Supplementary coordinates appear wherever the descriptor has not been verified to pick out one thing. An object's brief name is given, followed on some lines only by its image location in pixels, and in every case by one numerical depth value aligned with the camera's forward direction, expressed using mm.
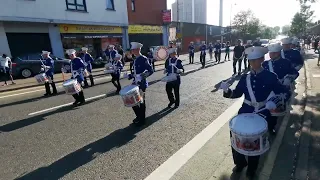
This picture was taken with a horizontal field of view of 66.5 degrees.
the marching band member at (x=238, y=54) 13836
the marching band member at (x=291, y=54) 7328
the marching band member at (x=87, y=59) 11414
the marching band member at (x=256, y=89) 3598
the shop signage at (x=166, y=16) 32938
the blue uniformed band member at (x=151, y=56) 16208
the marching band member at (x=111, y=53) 12555
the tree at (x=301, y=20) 50669
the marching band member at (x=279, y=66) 5863
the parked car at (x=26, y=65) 15820
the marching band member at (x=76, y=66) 8750
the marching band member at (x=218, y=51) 21028
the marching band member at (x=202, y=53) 18094
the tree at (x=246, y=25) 76688
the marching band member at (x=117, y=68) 10266
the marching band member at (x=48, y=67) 9938
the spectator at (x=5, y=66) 13673
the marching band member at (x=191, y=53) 21041
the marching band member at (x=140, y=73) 6172
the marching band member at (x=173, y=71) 7559
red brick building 29484
